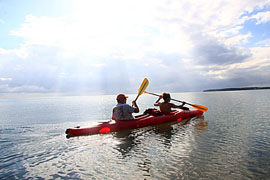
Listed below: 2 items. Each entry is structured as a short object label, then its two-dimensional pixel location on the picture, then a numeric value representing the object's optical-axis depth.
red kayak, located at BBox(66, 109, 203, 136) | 9.42
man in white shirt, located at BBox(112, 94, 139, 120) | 10.41
